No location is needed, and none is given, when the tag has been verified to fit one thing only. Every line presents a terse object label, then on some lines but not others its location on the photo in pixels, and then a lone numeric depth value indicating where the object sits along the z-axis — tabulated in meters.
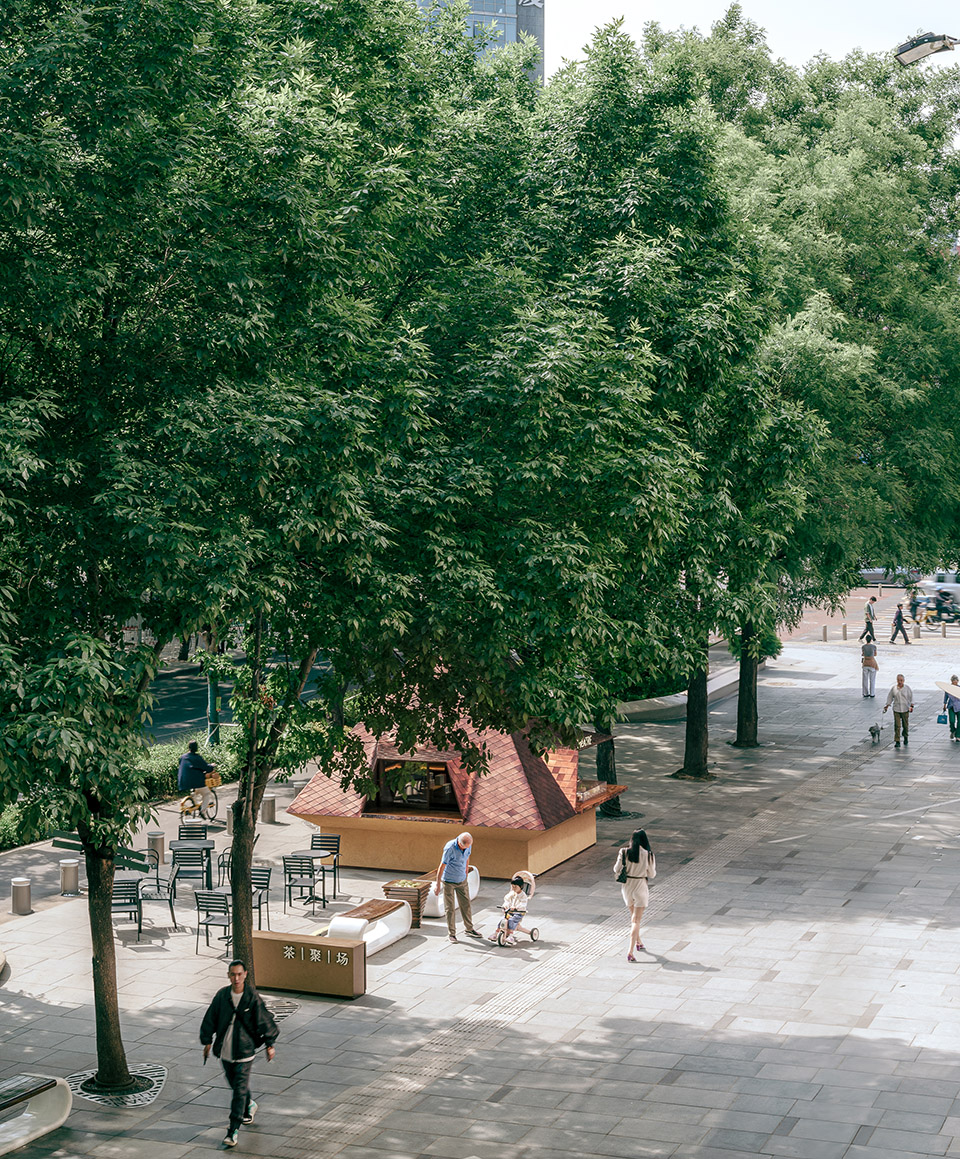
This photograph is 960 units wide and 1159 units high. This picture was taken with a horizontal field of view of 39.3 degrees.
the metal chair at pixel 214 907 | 18.30
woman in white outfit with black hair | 17.11
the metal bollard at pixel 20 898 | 19.89
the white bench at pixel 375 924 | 17.42
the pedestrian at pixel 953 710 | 32.25
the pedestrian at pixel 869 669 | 38.72
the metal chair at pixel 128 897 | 18.58
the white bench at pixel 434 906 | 19.39
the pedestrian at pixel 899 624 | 52.18
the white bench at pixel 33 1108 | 11.99
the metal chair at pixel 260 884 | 19.41
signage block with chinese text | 16.05
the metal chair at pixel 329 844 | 20.94
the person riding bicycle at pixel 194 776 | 25.66
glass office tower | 123.50
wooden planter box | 19.00
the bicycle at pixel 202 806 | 24.92
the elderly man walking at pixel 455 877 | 18.14
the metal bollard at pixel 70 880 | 21.12
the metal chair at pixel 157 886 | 19.80
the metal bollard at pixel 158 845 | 22.44
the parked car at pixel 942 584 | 63.16
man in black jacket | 12.08
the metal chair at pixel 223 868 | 20.78
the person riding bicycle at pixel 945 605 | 58.99
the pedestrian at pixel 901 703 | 31.11
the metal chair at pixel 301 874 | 19.81
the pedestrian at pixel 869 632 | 41.06
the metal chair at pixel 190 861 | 20.50
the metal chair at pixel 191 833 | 22.30
